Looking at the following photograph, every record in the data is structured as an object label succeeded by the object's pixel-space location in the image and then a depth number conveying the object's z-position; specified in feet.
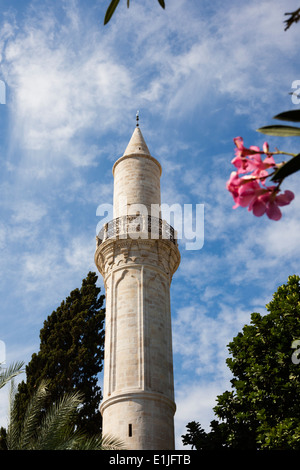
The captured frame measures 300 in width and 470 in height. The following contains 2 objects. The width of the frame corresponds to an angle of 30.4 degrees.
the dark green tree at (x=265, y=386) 49.47
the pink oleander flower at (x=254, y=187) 9.45
